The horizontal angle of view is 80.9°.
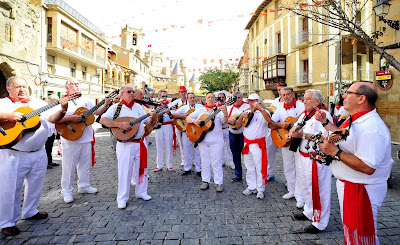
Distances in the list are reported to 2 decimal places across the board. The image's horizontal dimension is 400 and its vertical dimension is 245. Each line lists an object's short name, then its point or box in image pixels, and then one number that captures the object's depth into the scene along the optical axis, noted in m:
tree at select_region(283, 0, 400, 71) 5.17
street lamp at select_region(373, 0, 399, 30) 8.81
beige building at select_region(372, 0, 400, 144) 9.43
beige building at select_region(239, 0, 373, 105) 18.03
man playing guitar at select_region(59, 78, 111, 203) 4.58
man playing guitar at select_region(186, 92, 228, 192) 5.12
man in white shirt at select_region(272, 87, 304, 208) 4.58
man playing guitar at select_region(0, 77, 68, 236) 3.38
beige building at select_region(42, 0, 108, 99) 21.55
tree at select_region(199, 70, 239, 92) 47.94
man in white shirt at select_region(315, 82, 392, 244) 2.05
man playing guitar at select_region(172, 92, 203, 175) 6.54
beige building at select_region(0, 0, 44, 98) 14.16
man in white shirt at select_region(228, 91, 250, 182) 5.76
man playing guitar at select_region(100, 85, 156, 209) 4.28
